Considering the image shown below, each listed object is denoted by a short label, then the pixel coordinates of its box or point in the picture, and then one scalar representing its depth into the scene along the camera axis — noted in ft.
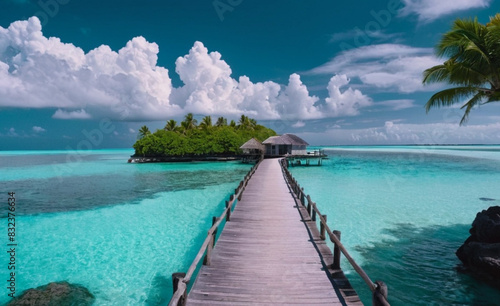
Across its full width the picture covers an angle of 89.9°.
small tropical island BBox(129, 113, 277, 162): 163.12
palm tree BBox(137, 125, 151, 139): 207.91
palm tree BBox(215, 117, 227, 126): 222.81
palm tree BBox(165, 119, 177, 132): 192.65
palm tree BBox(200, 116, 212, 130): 191.06
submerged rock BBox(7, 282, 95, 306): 21.12
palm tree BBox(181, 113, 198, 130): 190.49
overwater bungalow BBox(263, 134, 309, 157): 140.05
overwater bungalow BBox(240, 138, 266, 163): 139.57
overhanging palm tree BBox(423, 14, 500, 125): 24.62
